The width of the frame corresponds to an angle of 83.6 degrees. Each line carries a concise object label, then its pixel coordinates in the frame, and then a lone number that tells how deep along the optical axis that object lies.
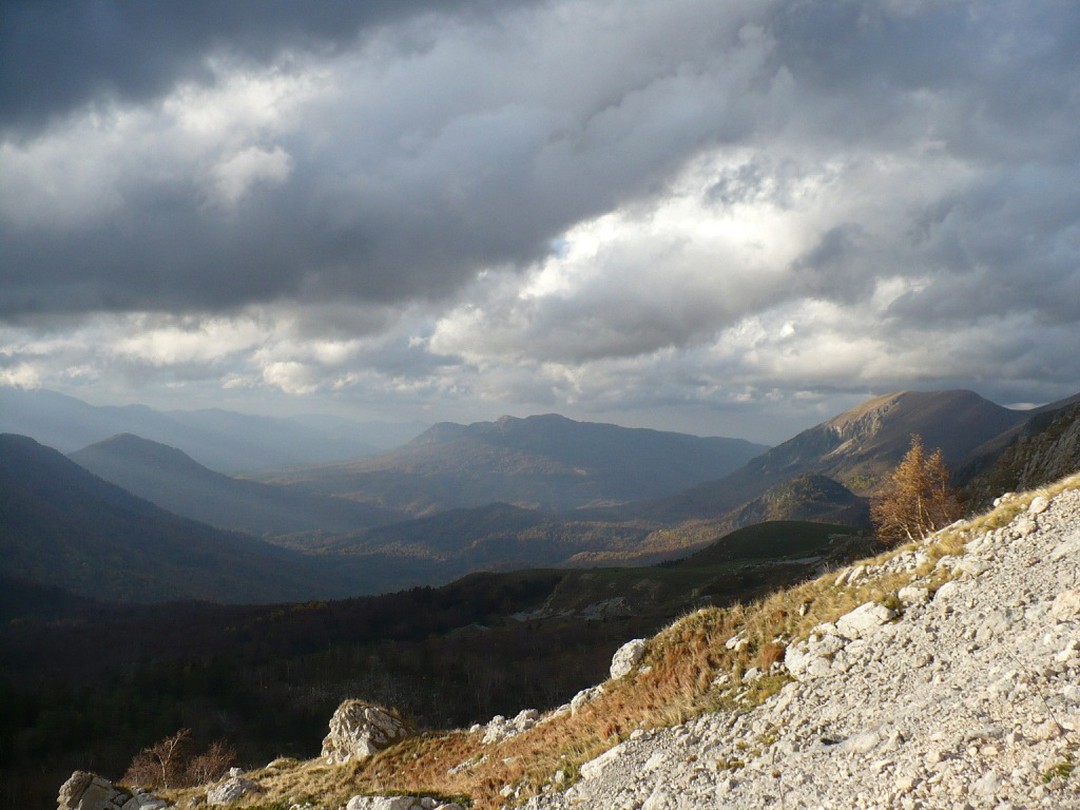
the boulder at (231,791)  22.91
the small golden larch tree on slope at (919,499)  48.50
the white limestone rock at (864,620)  16.34
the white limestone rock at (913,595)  16.48
